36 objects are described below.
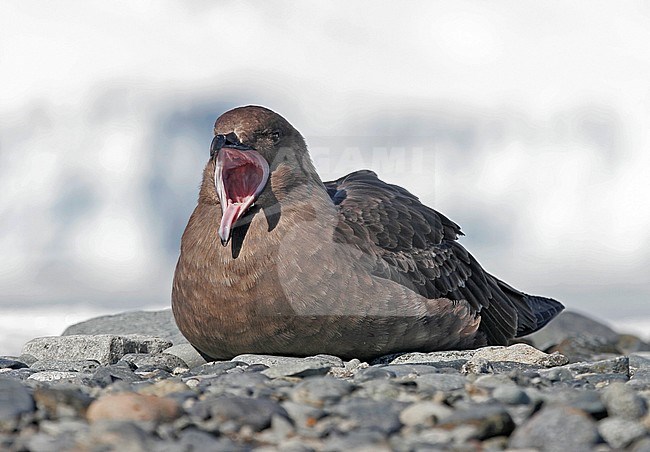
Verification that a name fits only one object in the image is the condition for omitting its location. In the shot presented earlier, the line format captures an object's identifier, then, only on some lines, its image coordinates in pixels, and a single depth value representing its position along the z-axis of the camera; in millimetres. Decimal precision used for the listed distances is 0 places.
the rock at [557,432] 7316
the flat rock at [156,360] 14437
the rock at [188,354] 15102
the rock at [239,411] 7727
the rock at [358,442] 7035
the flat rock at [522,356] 13211
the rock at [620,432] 7535
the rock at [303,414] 7887
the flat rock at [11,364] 14748
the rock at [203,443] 6984
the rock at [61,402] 8125
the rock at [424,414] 7773
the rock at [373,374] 10289
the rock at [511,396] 8430
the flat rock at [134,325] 19797
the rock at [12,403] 7902
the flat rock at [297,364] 10602
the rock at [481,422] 7520
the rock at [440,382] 9305
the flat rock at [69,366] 14034
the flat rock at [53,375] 12914
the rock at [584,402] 8109
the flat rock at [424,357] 13375
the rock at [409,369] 10914
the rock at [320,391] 8477
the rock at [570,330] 26197
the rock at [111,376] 11172
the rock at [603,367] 12019
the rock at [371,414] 7648
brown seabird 13547
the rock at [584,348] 21359
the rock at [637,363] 13792
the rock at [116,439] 6988
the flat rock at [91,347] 15406
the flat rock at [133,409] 7734
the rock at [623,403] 8070
